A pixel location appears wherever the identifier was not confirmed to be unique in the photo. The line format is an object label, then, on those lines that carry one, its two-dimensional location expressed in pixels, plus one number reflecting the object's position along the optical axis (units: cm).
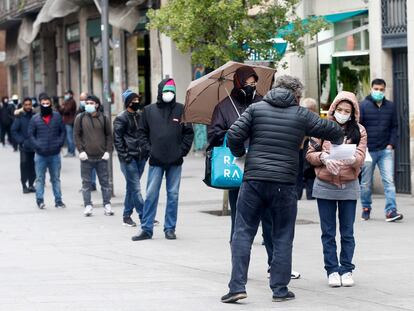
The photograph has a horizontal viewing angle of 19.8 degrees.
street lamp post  2020
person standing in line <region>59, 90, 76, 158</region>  3288
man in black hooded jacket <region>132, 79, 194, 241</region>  1395
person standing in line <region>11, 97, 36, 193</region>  2175
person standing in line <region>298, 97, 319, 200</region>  1753
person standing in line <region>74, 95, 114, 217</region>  1731
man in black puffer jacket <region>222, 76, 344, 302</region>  957
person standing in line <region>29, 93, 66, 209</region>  1866
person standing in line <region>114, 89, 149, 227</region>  1557
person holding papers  1034
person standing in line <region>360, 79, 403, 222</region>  1577
